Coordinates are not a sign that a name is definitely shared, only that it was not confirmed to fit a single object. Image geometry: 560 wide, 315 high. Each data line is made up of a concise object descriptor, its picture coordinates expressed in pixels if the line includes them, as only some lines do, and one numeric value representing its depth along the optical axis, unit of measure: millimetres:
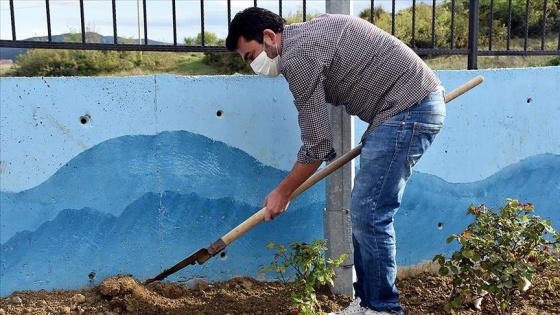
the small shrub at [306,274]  2880
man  2691
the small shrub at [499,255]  2990
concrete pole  3396
